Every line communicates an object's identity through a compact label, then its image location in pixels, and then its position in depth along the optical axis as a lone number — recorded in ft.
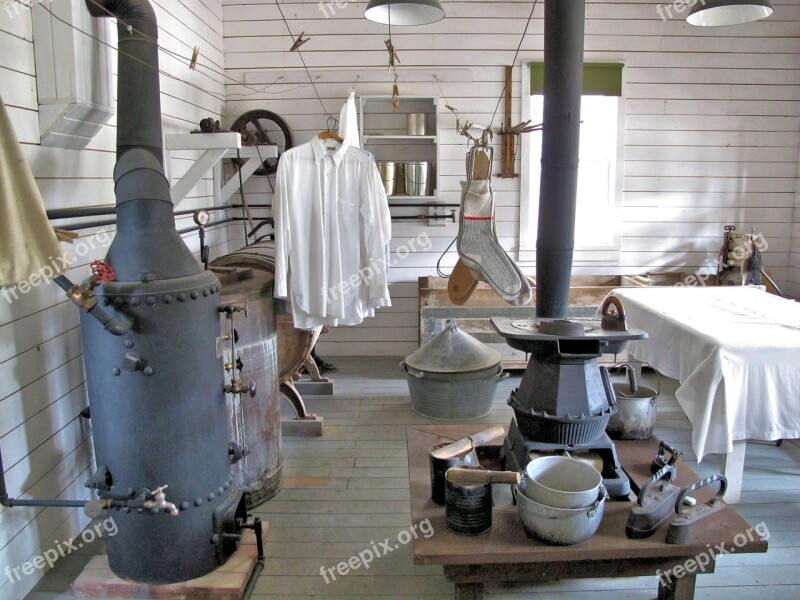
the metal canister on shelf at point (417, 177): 16.06
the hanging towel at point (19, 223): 5.82
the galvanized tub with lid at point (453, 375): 12.77
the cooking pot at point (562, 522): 6.26
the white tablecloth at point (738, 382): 8.47
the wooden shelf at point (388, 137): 15.74
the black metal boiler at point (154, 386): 6.74
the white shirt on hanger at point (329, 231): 10.92
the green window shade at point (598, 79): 16.58
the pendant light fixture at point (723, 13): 11.07
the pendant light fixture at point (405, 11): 10.88
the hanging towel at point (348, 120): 13.61
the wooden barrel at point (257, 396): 9.16
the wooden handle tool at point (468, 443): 7.45
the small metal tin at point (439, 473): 7.20
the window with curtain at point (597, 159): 16.66
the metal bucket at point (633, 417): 8.64
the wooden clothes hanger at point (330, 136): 11.05
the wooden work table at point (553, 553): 6.27
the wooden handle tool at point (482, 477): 6.57
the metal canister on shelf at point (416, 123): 16.26
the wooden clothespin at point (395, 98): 15.81
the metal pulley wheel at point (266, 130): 16.05
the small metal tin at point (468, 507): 6.48
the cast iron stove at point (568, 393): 7.32
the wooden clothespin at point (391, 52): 14.62
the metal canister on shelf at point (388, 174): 16.02
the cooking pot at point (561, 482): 6.28
